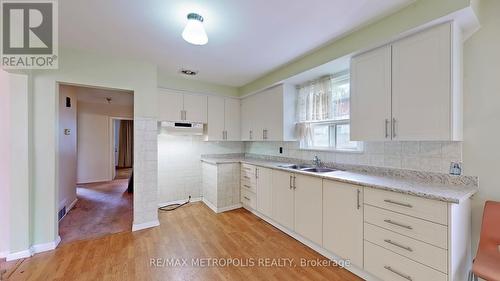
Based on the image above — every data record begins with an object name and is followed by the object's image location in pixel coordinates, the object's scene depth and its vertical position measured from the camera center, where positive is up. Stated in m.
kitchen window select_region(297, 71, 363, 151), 2.67 +0.38
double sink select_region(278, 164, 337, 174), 2.78 -0.42
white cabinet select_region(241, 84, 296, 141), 3.26 +0.45
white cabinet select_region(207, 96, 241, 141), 4.02 +0.43
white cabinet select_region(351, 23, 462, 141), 1.56 +0.46
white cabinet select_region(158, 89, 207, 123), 3.54 +0.62
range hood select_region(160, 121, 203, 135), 3.62 +0.22
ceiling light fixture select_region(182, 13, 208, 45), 1.77 +0.98
